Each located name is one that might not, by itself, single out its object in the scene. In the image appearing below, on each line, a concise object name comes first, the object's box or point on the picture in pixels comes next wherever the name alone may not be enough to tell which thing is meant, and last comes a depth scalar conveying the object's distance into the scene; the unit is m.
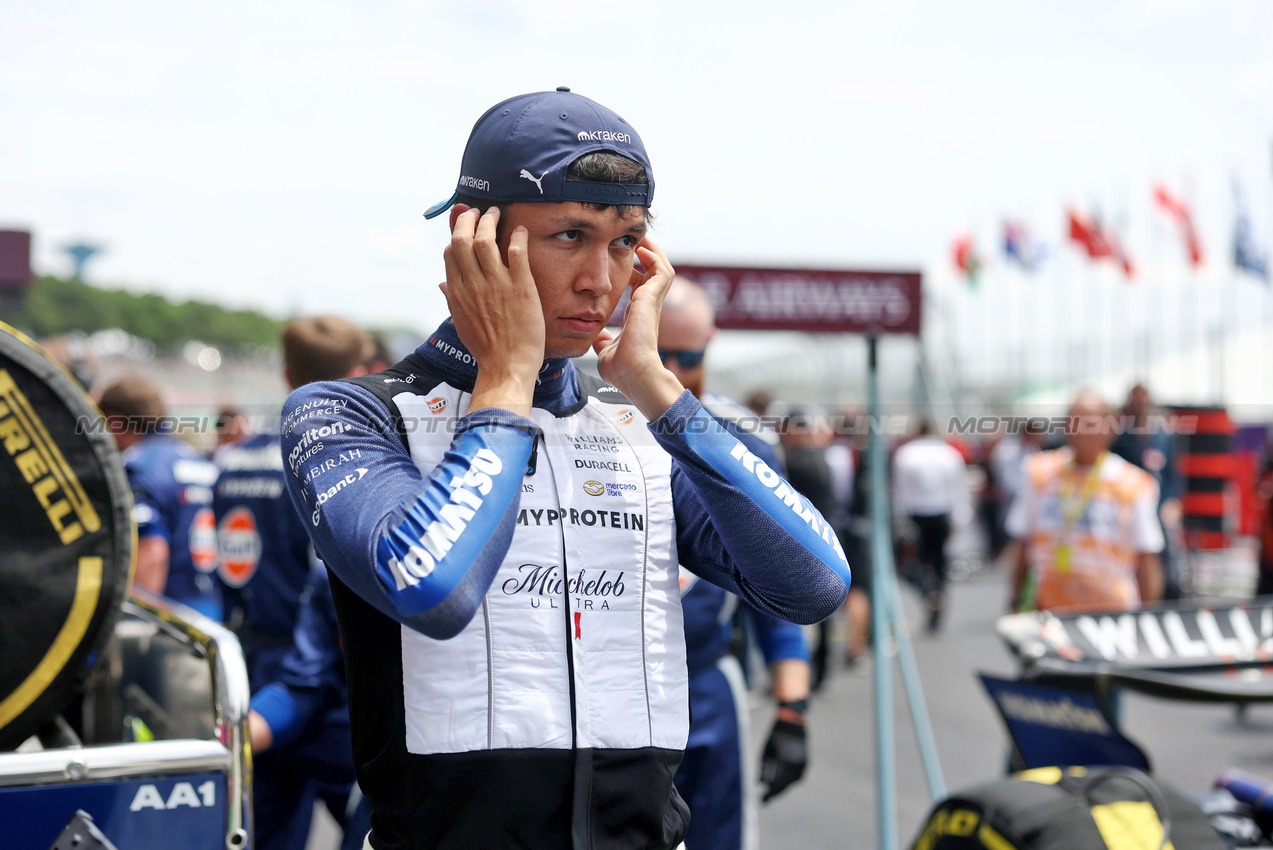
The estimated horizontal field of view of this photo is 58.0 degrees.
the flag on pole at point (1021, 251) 35.22
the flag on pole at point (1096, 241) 29.59
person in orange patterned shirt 5.15
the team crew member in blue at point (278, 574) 3.13
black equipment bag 2.69
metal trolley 1.87
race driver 1.38
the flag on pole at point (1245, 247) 17.69
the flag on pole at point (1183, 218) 25.70
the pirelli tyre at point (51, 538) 2.13
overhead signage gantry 3.85
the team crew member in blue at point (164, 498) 4.34
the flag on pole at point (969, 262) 38.06
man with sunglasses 2.95
